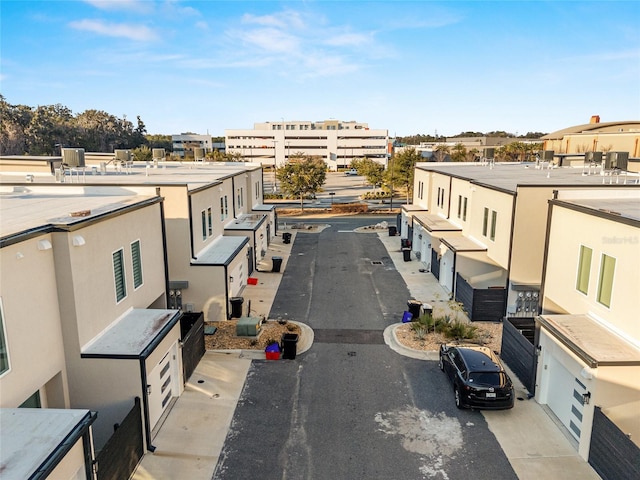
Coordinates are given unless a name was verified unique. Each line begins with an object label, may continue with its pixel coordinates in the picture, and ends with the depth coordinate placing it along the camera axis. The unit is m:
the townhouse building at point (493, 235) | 18.81
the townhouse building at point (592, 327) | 10.69
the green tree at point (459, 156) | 80.88
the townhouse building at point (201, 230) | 19.23
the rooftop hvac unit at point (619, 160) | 22.91
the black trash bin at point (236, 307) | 19.66
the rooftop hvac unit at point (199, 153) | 40.41
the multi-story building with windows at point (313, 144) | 131.25
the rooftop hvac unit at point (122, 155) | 29.17
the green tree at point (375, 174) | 60.35
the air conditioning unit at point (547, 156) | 34.59
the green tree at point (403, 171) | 51.25
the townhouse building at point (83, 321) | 9.58
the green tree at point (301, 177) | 49.06
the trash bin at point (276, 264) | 27.27
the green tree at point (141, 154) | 62.74
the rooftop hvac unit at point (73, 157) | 21.92
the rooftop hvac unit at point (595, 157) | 29.21
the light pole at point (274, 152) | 129.75
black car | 12.65
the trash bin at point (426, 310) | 19.44
